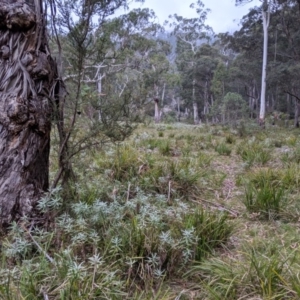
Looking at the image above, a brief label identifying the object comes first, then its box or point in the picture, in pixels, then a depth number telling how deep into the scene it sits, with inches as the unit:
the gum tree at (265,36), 668.4
